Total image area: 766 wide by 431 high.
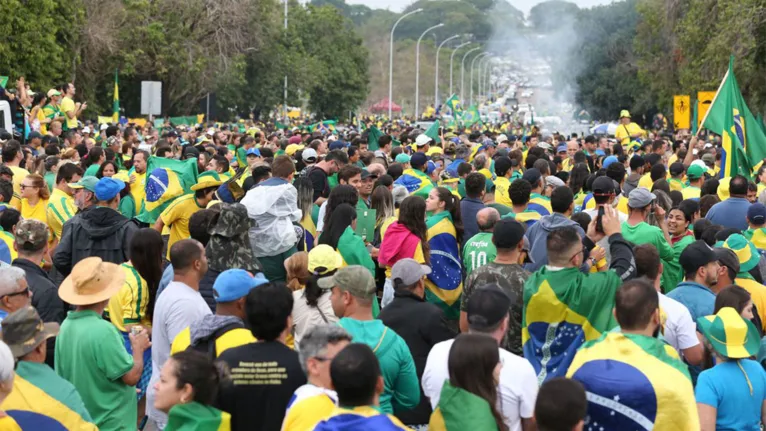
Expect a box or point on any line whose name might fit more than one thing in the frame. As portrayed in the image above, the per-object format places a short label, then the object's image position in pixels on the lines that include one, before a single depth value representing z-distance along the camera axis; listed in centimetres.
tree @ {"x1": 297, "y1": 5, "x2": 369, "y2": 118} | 6662
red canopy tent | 9736
